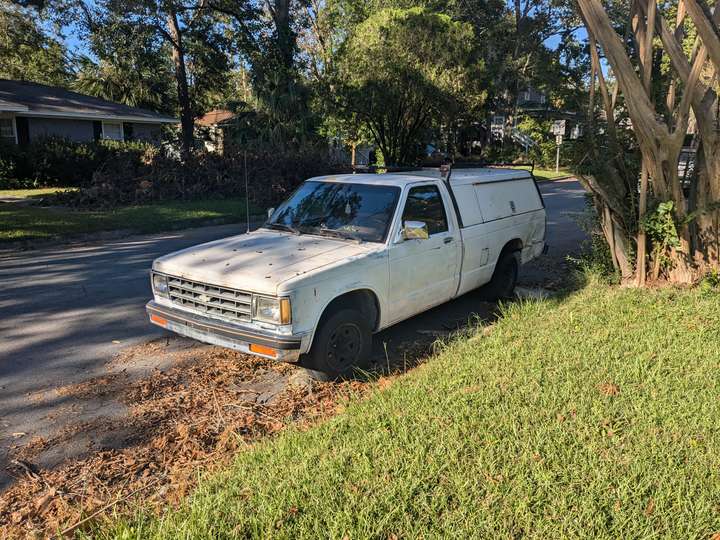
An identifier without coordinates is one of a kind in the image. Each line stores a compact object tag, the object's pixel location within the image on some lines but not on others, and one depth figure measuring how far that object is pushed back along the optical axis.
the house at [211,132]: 32.61
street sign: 20.62
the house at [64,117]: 24.27
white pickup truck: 4.40
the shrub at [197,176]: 17.20
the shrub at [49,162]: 22.28
